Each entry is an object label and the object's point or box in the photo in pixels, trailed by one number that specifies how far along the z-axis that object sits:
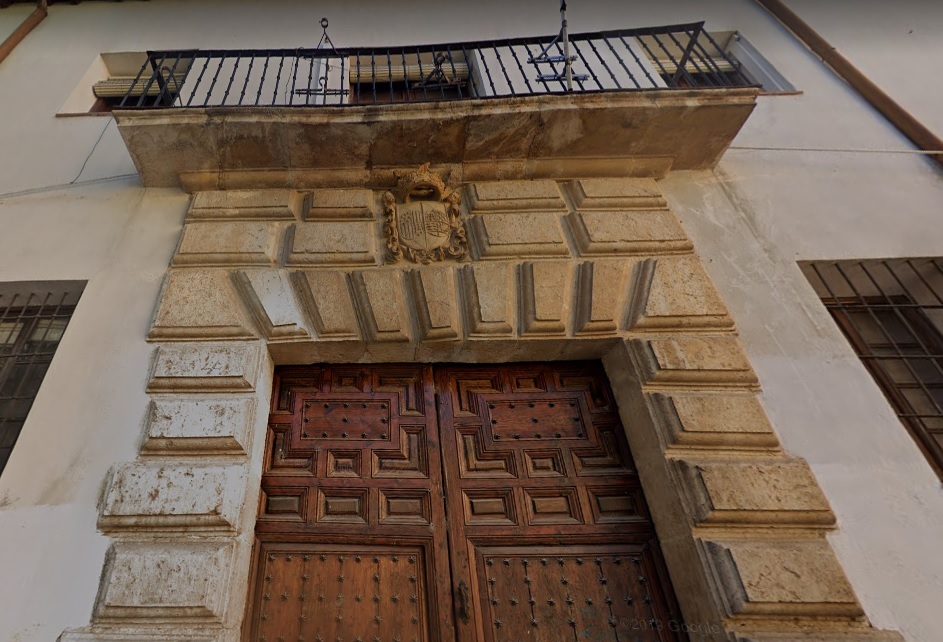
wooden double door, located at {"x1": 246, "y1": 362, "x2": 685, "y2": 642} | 2.11
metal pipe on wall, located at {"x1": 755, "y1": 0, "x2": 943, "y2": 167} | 3.58
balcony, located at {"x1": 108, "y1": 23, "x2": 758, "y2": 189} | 3.02
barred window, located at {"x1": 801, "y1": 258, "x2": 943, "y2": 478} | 2.62
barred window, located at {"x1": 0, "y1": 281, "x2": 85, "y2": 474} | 2.64
